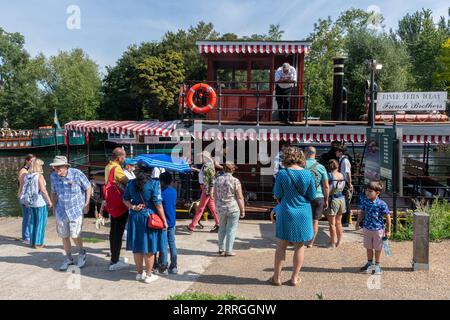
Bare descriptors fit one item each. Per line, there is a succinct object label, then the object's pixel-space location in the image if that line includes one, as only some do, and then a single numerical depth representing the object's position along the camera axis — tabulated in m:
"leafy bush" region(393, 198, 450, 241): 8.27
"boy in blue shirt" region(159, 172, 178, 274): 5.92
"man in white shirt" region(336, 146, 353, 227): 8.66
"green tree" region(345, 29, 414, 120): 34.84
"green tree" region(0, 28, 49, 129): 52.66
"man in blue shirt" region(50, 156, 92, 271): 6.31
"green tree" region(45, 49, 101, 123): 51.91
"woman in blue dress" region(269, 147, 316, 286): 5.39
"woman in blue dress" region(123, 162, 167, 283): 5.62
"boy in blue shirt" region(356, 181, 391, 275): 6.16
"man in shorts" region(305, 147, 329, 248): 6.95
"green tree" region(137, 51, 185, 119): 42.44
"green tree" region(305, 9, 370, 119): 33.75
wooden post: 6.35
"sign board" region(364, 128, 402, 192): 8.02
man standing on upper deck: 11.17
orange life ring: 10.98
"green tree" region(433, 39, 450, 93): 40.16
